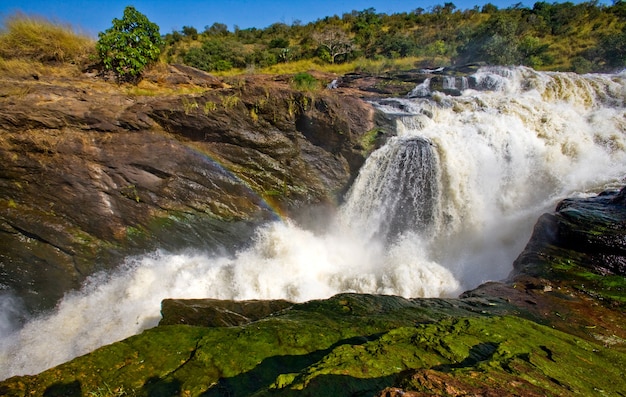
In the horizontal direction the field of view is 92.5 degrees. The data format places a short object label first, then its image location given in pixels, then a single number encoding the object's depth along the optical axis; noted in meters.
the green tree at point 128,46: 9.76
